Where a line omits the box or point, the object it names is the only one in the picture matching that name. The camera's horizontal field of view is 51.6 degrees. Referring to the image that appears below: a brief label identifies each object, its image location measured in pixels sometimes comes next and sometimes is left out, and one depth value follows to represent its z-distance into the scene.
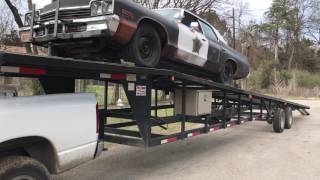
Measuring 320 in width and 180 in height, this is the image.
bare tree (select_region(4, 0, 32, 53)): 12.24
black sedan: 4.66
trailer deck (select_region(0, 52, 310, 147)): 3.25
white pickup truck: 2.92
